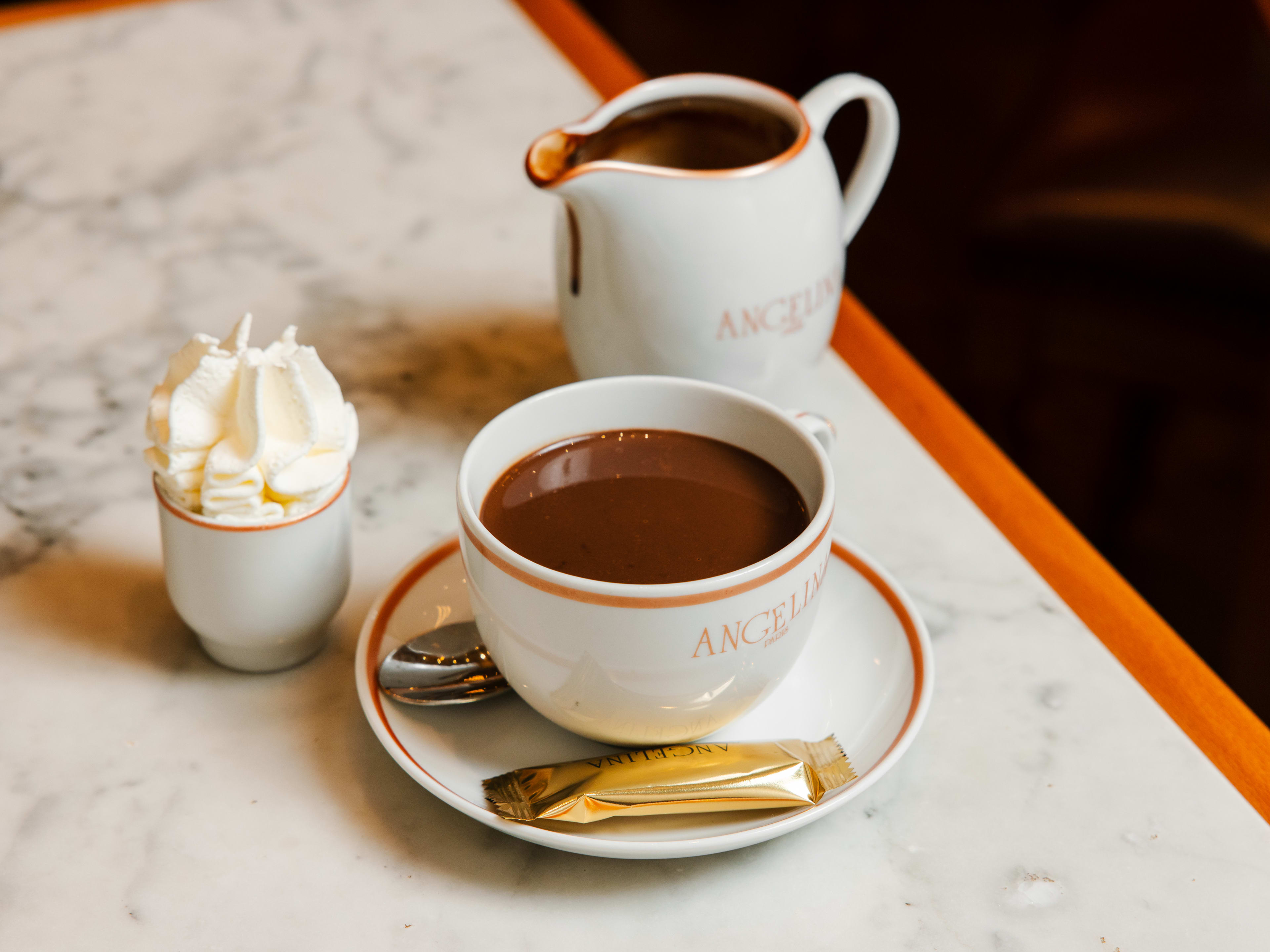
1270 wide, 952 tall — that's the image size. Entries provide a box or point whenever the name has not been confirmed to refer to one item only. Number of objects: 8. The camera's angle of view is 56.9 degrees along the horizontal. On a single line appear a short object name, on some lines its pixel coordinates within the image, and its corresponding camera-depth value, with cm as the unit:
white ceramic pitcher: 74
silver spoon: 60
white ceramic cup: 51
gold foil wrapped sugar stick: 54
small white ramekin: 60
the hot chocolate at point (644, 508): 56
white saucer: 54
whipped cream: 58
